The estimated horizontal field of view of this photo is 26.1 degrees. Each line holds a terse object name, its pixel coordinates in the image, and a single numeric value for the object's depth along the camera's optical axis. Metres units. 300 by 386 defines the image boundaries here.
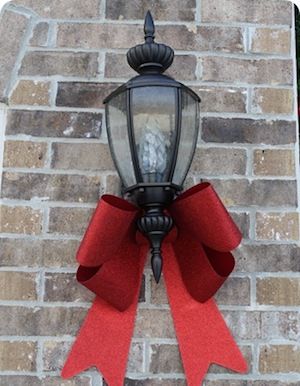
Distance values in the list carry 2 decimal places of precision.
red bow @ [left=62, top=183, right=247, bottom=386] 1.37
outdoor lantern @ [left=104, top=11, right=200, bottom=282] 1.34
